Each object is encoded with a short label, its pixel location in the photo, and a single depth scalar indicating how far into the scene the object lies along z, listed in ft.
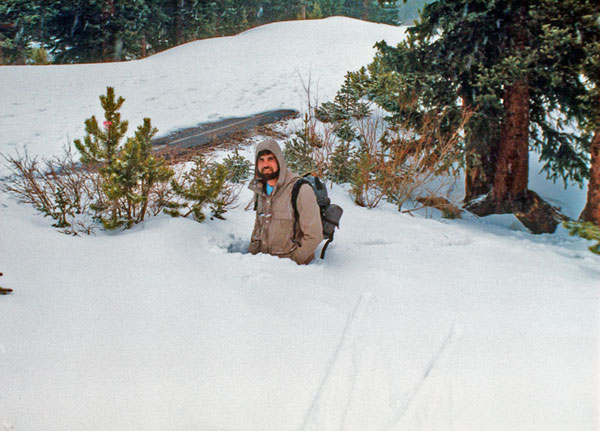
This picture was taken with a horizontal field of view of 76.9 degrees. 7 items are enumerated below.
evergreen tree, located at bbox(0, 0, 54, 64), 59.16
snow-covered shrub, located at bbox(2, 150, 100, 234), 13.37
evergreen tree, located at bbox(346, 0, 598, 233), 21.33
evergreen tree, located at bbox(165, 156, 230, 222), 14.44
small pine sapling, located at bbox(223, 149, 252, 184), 25.60
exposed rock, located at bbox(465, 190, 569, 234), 24.90
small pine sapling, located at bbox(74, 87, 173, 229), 12.73
